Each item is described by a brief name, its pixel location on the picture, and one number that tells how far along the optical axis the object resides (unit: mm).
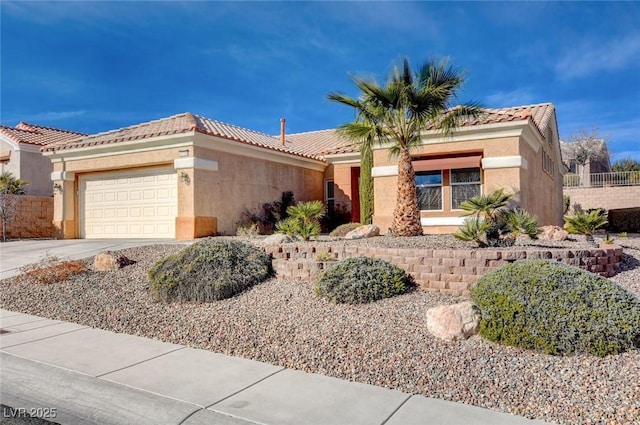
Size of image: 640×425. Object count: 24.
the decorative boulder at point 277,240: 11767
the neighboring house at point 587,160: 40531
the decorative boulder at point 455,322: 5750
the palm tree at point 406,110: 11766
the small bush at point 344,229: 15775
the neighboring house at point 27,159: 22391
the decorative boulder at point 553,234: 12039
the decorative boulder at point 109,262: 10836
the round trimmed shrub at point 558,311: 5145
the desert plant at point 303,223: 12188
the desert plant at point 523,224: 10648
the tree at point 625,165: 37844
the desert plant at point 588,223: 11450
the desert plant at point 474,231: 9031
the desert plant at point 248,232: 15114
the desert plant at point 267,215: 18109
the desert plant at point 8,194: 18719
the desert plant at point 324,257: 9047
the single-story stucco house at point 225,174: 15828
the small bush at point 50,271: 10091
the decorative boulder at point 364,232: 12938
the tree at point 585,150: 40500
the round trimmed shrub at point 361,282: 7418
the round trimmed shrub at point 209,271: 8328
